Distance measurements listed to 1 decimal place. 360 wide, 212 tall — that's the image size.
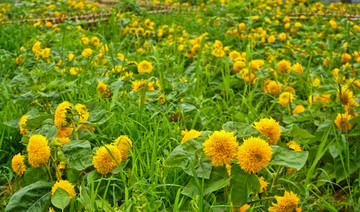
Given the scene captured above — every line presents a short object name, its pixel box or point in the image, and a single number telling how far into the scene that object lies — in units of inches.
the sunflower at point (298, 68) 105.4
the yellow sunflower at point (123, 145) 61.5
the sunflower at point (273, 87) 98.9
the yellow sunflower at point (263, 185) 54.4
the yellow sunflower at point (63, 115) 62.2
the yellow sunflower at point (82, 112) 65.3
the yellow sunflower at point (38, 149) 55.0
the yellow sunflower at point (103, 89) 93.1
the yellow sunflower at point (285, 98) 89.3
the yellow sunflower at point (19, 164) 60.3
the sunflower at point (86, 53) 122.6
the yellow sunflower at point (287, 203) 50.2
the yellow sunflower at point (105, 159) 56.3
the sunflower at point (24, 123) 72.7
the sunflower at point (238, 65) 117.0
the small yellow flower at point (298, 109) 86.5
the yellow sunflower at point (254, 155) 46.3
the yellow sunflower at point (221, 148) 47.6
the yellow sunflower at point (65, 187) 53.3
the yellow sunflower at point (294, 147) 59.2
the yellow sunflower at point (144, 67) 101.9
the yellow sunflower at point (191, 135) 58.3
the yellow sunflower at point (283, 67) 104.4
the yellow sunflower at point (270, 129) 52.9
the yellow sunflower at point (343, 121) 72.4
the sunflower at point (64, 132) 64.7
